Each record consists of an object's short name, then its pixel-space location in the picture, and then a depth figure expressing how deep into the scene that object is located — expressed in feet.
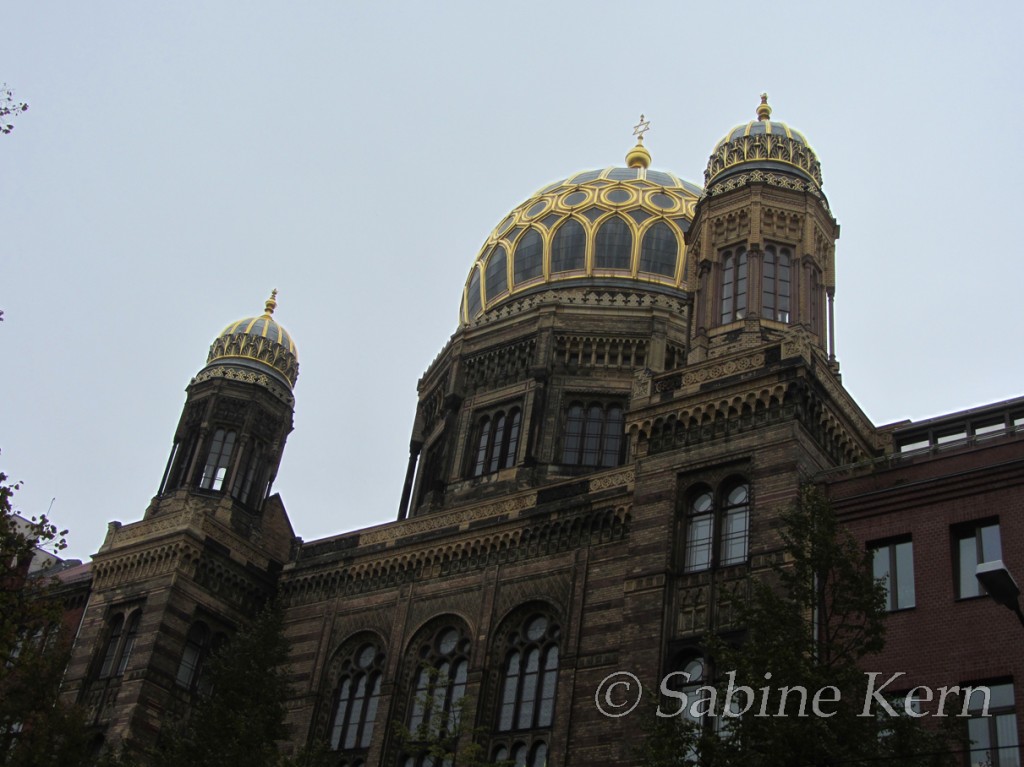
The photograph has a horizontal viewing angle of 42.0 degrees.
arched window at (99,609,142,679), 113.50
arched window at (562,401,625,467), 129.18
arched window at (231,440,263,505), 135.03
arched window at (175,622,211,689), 113.91
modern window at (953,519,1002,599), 75.05
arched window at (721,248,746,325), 102.89
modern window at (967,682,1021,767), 67.21
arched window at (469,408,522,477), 131.64
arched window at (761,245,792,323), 102.63
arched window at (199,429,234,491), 135.13
